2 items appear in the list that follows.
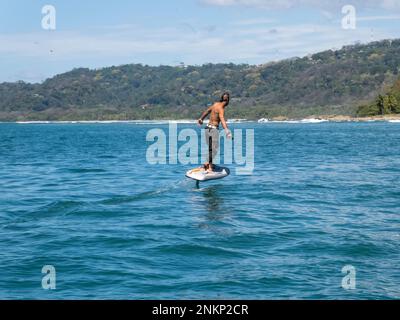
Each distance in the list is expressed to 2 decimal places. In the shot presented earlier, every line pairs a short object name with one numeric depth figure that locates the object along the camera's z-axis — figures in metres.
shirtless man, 24.58
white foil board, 25.77
